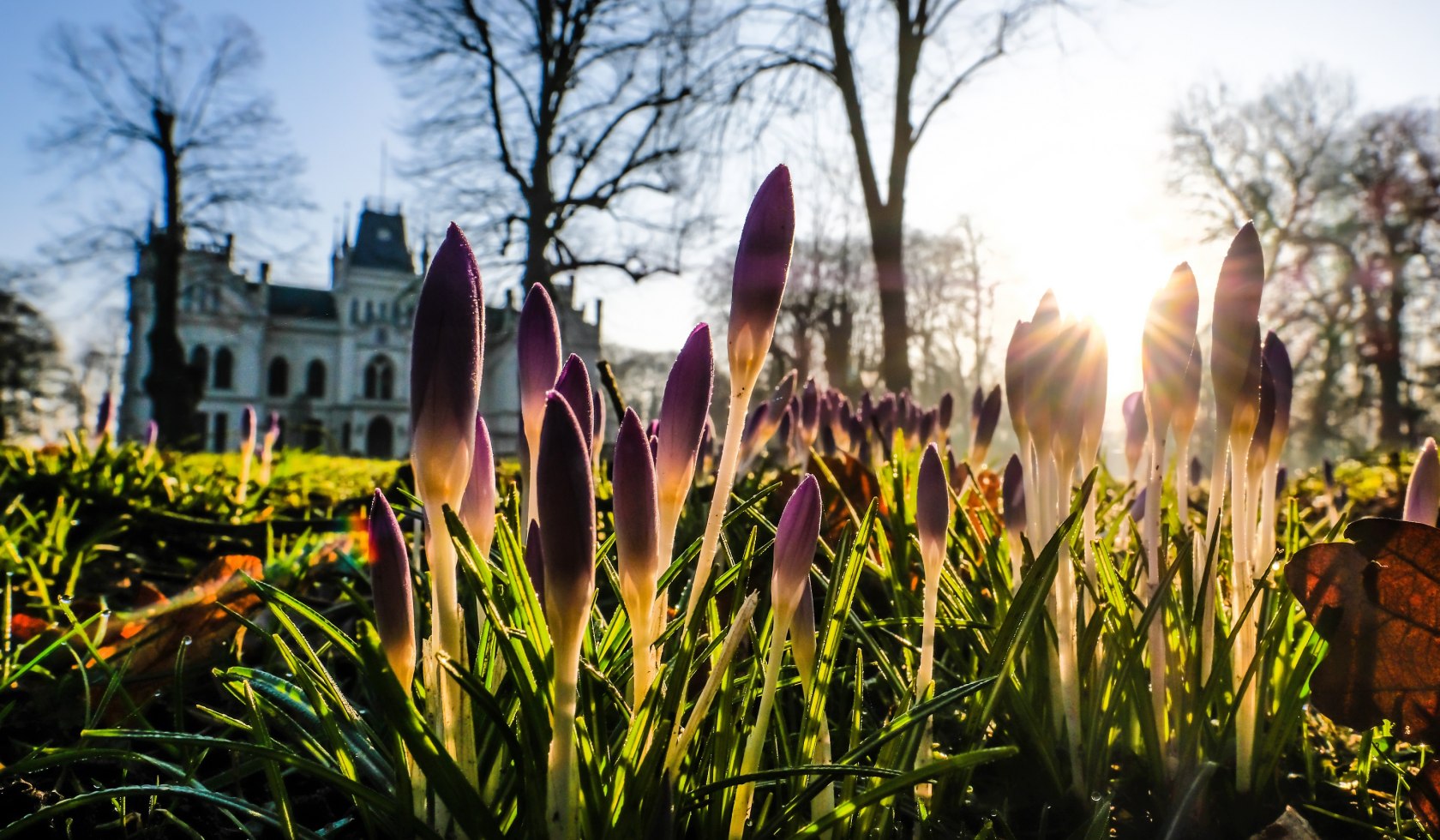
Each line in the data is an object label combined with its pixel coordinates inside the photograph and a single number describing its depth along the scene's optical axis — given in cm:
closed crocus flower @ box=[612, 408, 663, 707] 14
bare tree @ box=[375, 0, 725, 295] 1332
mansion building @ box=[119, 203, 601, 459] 3209
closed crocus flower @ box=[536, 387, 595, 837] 13
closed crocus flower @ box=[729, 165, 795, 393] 15
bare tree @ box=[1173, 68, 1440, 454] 1783
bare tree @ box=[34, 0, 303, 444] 1300
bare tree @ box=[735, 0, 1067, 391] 620
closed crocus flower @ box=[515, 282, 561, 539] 18
